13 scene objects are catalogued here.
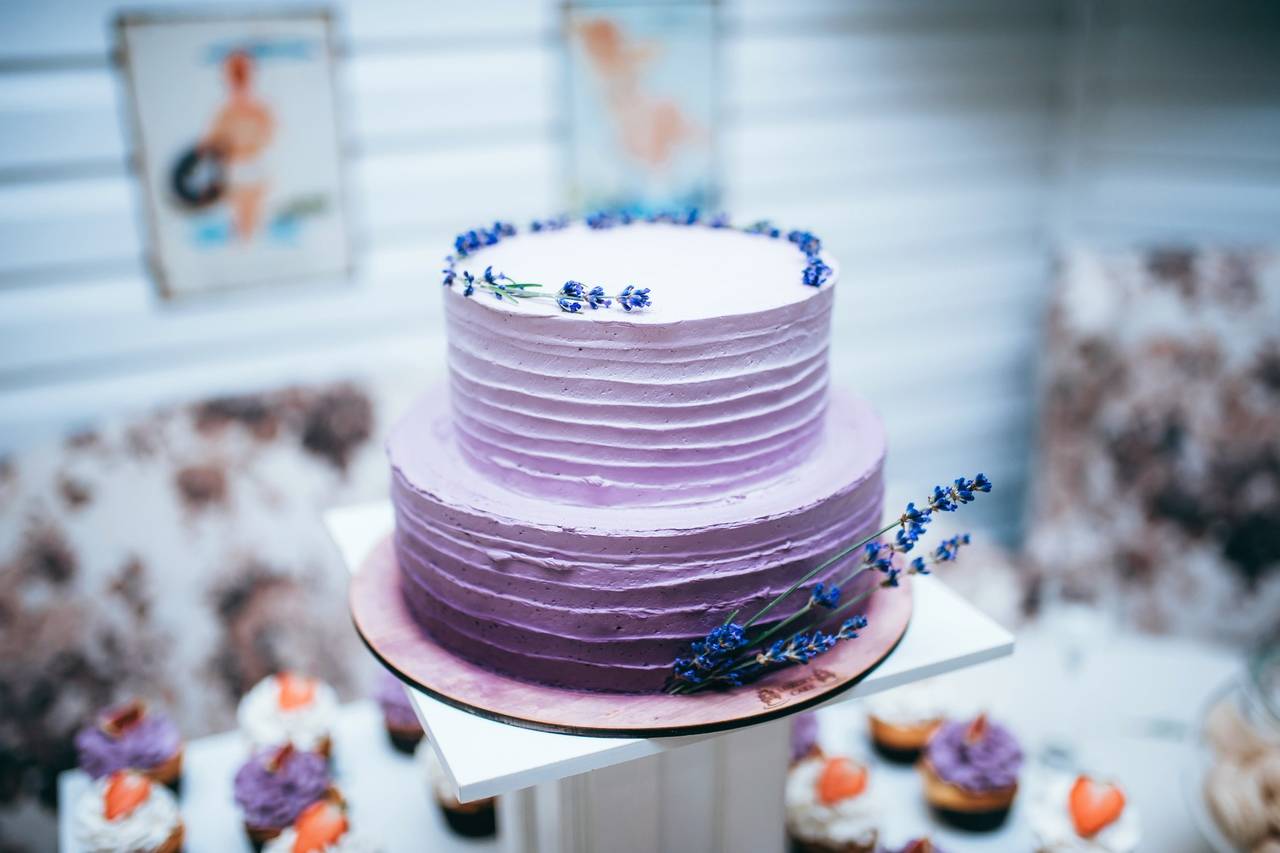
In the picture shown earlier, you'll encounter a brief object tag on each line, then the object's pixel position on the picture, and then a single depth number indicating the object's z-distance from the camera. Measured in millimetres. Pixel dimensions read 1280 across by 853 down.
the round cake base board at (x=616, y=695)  1110
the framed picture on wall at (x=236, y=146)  2406
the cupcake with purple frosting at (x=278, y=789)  1603
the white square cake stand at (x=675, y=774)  1110
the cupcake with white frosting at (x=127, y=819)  1525
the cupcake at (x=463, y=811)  1640
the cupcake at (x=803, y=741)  1735
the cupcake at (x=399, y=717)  1801
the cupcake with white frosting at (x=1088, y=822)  1504
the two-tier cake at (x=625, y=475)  1112
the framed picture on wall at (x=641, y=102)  2822
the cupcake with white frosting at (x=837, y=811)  1583
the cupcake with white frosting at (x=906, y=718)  1814
